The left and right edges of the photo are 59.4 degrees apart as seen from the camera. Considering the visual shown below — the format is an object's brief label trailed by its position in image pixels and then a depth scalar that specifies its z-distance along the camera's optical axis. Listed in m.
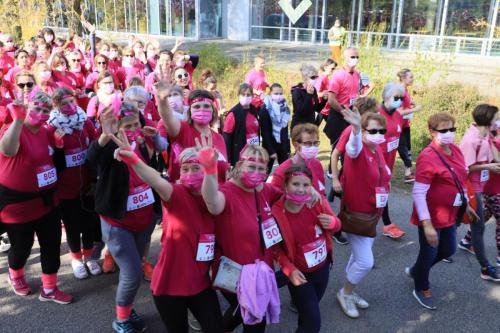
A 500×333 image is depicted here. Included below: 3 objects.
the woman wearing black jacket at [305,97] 7.27
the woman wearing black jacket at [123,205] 3.48
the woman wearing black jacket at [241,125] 5.93
